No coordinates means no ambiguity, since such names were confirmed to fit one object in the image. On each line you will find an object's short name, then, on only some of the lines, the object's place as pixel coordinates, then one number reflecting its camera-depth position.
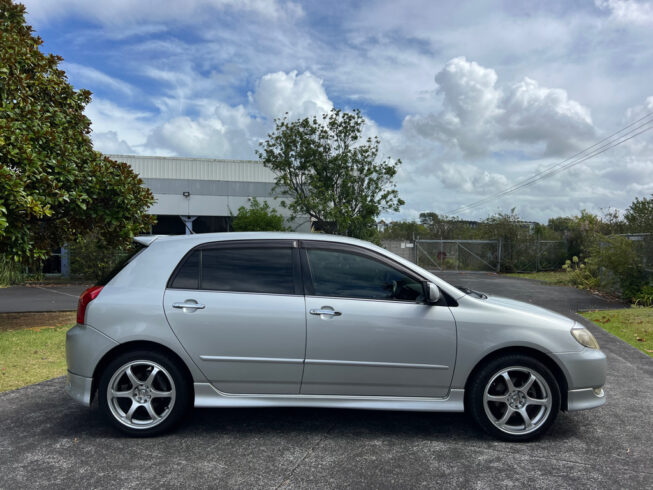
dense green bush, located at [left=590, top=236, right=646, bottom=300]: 13.88
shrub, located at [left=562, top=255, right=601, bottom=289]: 17.98
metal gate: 28.52
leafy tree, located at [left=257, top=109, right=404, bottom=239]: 25.08
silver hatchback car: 4.10
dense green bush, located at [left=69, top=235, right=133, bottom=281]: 21.83
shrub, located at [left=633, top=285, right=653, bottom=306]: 12.91
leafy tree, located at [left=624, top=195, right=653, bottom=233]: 14.59
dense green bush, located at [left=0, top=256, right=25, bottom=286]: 19.08
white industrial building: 26.56
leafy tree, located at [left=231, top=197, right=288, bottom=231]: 23.72
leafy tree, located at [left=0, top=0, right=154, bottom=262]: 7.60
